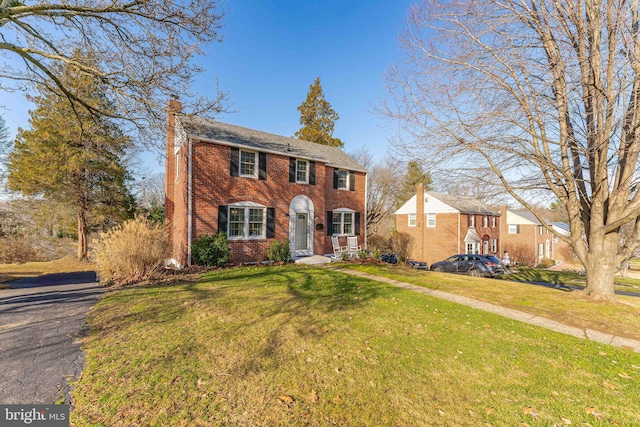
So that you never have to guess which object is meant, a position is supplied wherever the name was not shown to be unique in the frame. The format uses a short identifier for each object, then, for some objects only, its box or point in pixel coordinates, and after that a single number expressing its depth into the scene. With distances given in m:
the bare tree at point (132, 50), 6.86
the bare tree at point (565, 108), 5.81
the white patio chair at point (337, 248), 14.52
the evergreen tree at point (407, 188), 35.06
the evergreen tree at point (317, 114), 31.28
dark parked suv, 16.34
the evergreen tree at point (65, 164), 14.55
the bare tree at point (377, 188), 28.81
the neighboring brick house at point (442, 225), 24.69
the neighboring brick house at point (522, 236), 32.22
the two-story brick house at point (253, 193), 11.77
